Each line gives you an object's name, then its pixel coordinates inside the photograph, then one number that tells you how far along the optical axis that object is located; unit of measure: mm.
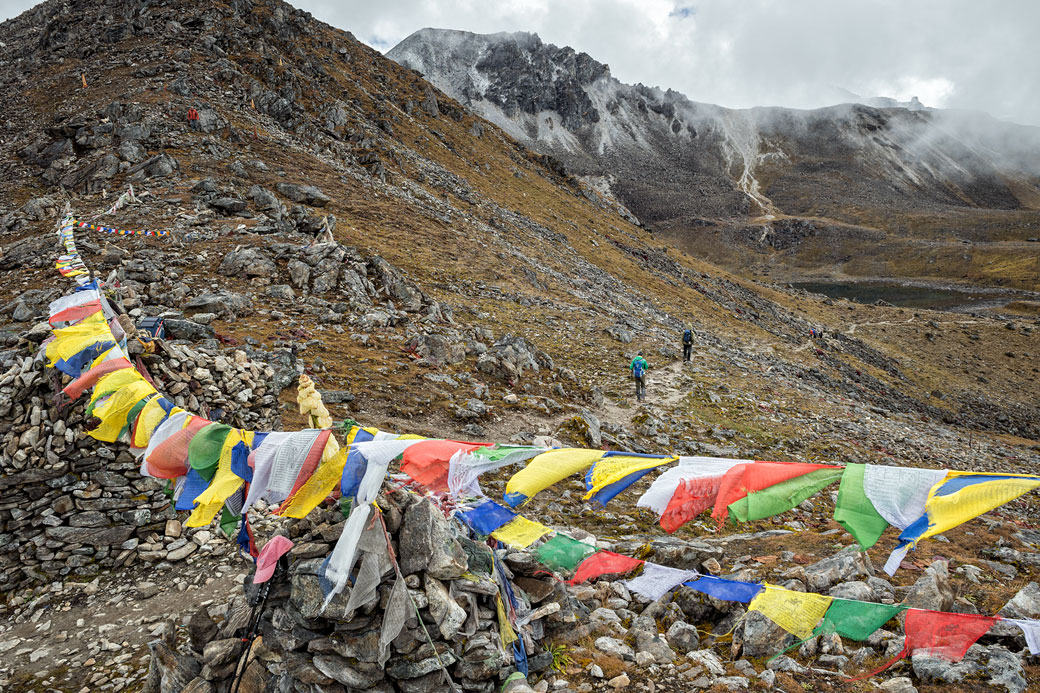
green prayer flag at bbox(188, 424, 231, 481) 6082
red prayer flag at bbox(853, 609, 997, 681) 4941
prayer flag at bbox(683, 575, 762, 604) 5828
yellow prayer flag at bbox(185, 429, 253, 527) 5898
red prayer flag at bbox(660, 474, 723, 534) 5195
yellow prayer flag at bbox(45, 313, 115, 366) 8453
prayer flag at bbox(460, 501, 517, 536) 6473
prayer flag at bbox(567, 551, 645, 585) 6168
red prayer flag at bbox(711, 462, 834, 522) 4914
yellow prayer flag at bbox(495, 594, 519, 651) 5676
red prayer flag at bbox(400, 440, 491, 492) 5332
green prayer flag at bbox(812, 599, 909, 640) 5086
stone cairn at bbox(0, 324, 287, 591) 7910
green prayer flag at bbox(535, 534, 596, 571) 6590
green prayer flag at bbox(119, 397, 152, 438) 7098
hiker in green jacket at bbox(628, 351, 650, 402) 19328
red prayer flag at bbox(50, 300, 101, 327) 9302
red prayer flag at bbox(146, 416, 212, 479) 6293
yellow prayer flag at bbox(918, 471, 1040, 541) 4043
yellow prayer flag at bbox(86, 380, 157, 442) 7152
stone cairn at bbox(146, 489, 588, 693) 4992
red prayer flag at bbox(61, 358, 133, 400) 7930
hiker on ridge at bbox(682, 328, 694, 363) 25297
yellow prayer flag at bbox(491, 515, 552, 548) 6293
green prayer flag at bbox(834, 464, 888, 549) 4299
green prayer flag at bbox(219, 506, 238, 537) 6289
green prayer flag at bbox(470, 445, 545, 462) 5398
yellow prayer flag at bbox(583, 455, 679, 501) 5254
